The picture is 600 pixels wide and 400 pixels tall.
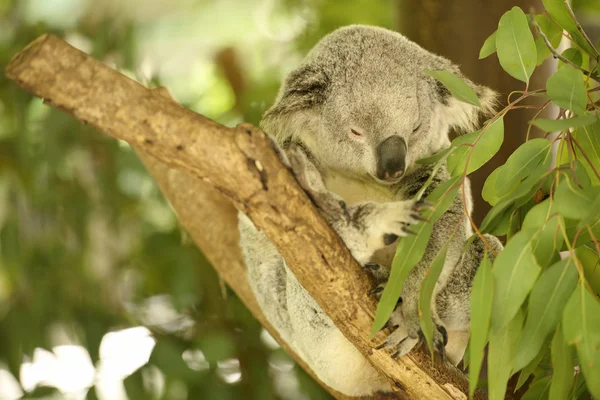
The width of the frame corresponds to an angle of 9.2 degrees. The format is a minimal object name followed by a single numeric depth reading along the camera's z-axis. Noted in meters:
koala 3.98
